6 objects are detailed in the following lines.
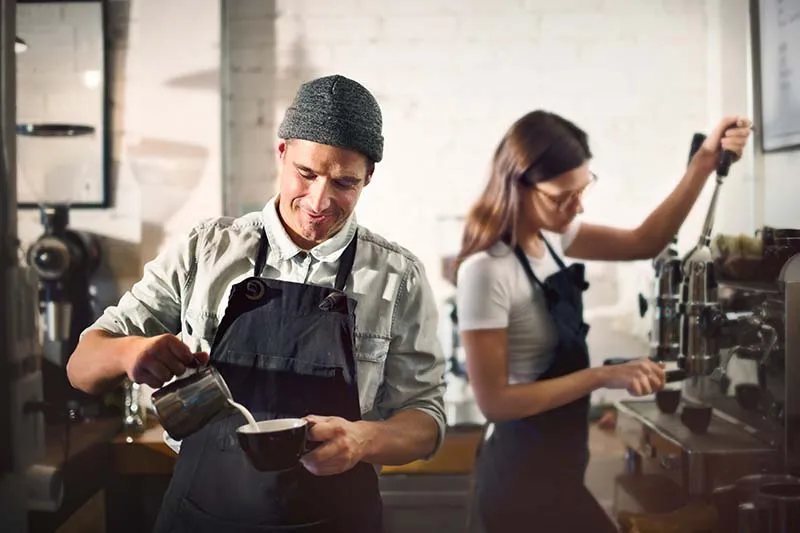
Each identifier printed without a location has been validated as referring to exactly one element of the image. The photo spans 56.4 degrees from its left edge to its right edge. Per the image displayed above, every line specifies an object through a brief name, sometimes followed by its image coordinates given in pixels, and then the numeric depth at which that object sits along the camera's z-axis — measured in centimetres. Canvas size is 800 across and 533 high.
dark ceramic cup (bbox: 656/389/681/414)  142
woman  137
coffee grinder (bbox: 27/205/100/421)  145
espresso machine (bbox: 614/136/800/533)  140
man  126
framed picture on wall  140
